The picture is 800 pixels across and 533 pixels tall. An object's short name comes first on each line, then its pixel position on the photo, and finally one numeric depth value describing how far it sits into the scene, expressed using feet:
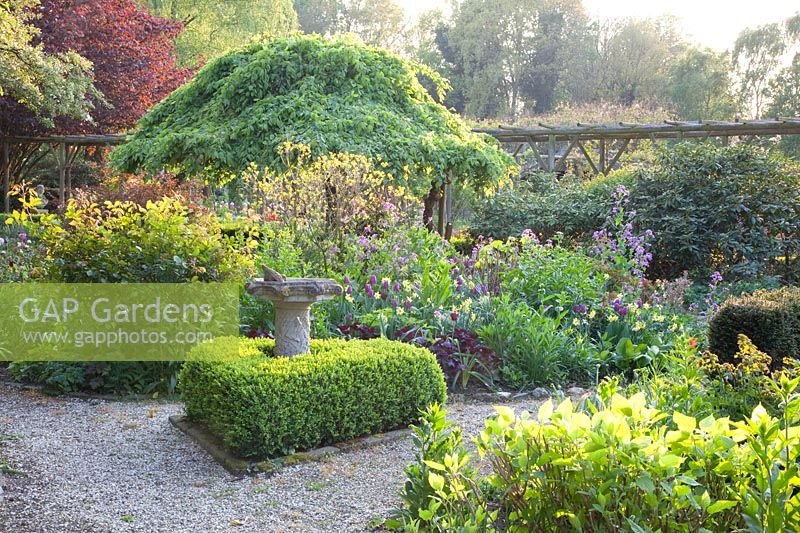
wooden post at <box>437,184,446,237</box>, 34.57
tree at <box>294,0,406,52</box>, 122.01
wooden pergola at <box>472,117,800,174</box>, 45.44
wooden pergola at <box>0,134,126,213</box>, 50.62
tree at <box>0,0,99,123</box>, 20.89
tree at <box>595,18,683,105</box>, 102.63
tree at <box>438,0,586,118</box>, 111.75
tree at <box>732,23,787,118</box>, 89.66
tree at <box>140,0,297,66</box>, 69.67
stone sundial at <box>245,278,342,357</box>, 12.72
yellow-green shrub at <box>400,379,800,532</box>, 6.15
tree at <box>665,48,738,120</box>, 91.15
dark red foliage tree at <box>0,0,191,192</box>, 44.67
